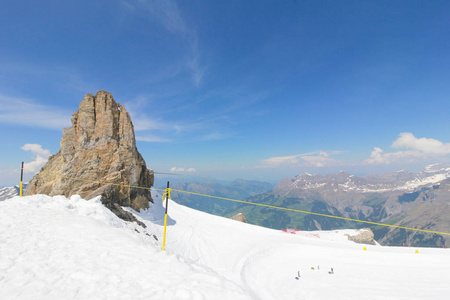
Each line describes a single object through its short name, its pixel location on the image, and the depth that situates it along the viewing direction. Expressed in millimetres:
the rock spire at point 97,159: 36281
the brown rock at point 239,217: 62169
